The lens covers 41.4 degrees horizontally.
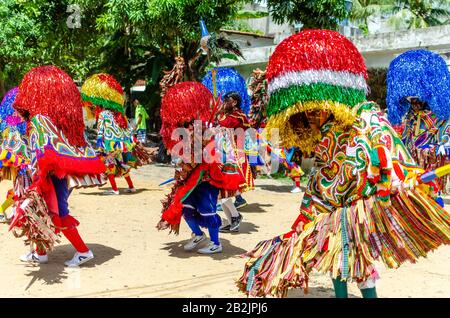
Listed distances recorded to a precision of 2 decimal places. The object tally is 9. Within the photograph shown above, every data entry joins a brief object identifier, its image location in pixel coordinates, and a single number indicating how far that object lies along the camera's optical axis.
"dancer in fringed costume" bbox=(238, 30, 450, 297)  3.48
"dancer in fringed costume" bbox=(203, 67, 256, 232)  6.68
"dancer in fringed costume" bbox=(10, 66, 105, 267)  4.85
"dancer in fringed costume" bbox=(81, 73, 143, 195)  9.10
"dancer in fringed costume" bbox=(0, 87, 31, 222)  6.16
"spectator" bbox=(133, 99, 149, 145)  16.84
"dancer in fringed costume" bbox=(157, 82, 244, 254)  5.52
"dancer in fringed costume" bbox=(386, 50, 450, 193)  6.96
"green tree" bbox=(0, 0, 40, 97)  15.19
